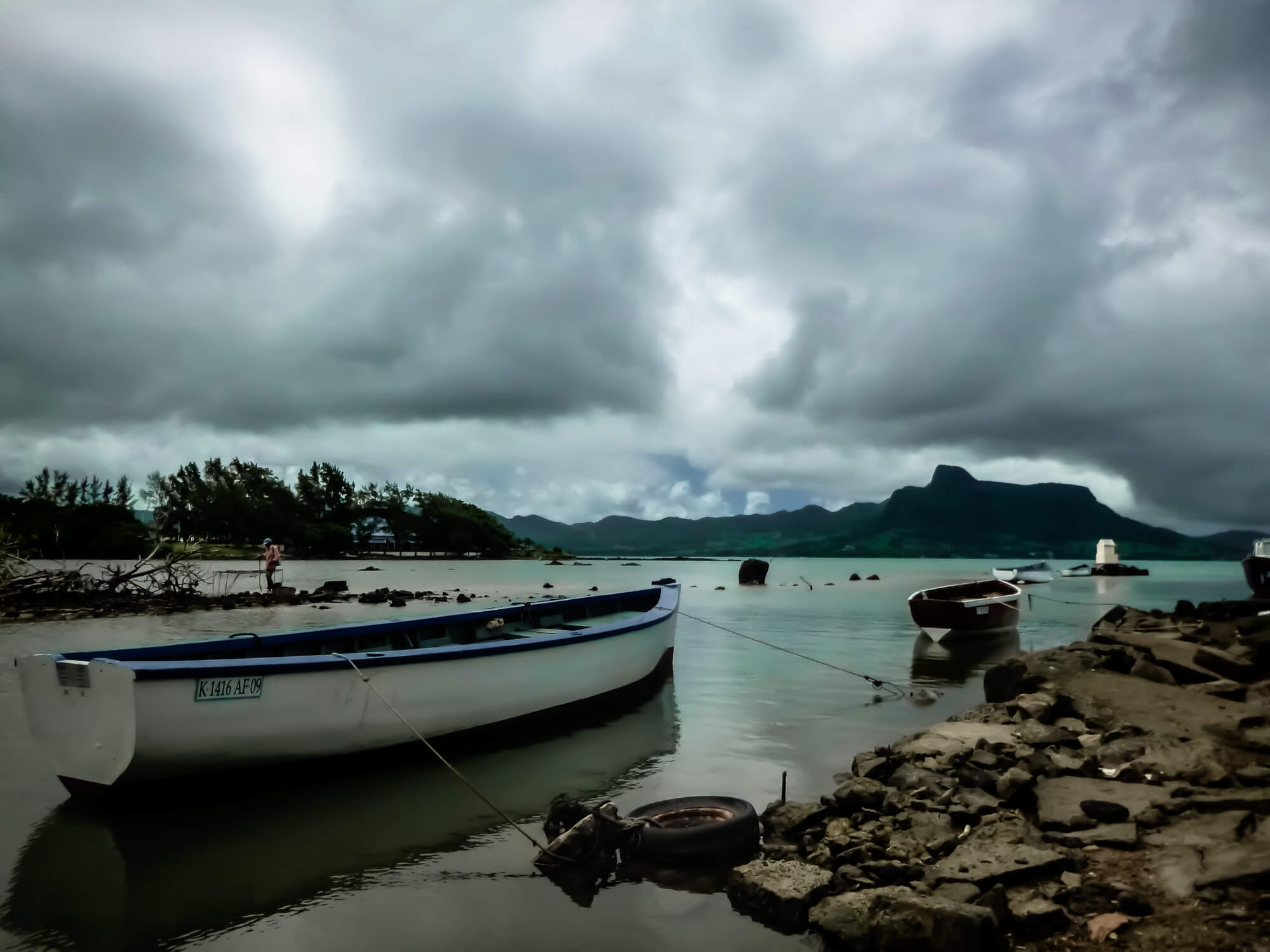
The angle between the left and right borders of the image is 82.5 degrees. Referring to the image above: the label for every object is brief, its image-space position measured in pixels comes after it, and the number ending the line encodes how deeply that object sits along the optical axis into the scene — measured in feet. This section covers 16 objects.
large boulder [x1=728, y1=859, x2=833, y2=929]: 18.31
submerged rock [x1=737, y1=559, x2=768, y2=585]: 227.20
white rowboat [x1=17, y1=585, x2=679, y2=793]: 24.99
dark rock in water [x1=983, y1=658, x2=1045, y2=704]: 43.29
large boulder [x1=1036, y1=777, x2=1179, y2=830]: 20.56
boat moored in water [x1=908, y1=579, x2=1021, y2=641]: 76.28
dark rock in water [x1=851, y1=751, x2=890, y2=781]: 27.66
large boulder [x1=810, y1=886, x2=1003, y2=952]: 14.74
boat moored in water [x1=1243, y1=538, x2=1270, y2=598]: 101.40
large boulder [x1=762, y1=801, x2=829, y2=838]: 23.38
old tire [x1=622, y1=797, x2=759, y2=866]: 21.71
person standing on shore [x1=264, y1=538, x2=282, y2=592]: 125.42
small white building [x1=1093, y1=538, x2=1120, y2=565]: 312.09
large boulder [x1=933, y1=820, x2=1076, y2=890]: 17.25
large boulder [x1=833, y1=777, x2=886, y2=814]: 23.57
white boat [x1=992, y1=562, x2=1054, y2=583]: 201.85
